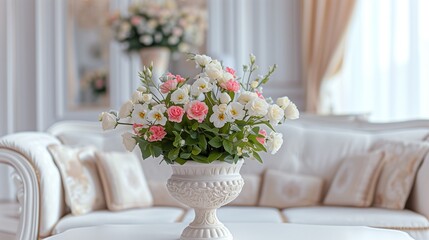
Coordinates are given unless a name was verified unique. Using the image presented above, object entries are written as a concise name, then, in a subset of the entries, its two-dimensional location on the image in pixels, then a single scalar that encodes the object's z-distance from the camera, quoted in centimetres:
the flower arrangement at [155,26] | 519
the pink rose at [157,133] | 217
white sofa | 315
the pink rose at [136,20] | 516
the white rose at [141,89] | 229
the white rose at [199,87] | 218
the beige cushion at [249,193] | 369
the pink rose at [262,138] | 225
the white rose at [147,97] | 223
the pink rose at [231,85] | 219
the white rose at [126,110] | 225
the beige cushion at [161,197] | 367
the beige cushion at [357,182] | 346
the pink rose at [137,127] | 223
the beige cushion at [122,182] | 348
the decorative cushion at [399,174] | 338
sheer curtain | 489
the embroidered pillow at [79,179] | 336
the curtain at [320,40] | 529
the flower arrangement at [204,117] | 216
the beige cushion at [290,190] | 362
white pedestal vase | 223
